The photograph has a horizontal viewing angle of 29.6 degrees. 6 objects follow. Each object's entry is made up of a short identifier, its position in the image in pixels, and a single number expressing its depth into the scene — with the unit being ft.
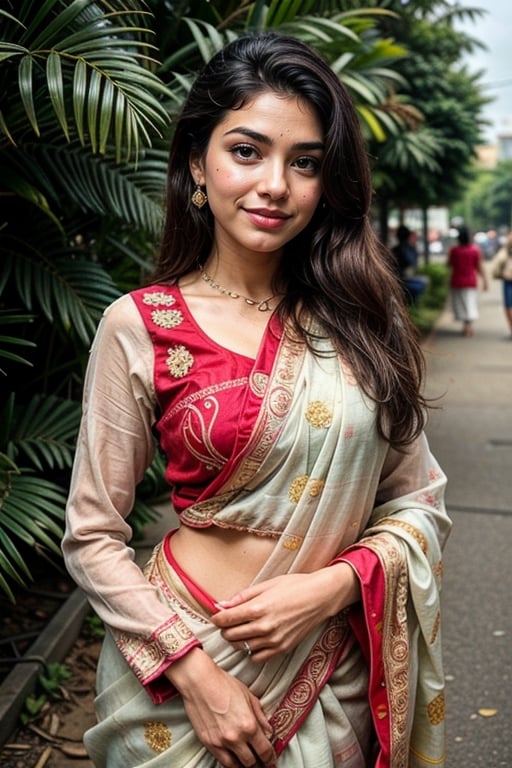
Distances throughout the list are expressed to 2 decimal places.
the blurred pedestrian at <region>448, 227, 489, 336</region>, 46.75
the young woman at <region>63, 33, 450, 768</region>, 5.38
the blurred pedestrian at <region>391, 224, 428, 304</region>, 51.72
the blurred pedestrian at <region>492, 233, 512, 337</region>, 42.86
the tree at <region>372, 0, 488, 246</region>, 31.68
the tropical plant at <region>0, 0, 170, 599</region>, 8.14
